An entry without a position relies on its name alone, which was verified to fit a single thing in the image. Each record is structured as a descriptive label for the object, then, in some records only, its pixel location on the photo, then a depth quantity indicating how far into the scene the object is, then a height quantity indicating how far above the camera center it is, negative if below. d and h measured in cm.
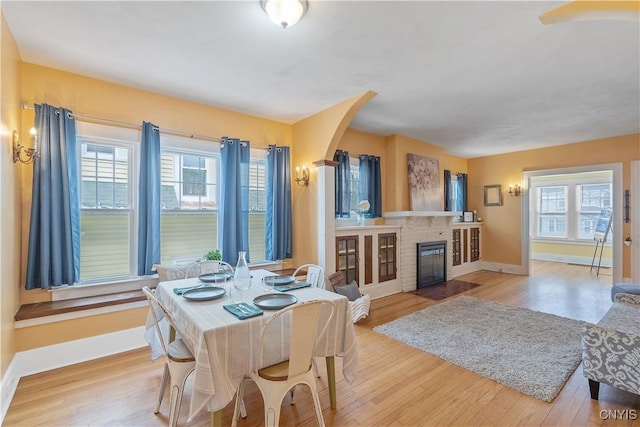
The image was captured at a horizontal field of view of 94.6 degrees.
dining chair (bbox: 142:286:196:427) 177 -93
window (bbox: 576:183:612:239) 722 +24
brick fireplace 505 -36
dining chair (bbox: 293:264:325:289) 279 -60
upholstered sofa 193 -98
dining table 152 -73
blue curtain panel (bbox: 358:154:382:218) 496 +51
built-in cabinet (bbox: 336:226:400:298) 429 -67
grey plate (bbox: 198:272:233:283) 248 -54
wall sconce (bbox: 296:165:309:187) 413 +51
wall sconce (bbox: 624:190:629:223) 517 +15
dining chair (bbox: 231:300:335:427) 157 -88
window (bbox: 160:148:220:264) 347 +12
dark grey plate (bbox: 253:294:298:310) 184 -57
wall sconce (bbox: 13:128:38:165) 237 +53
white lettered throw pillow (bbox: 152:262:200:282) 296 -58
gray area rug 243 -132
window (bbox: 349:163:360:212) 492 +50
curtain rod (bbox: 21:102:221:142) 284 +95
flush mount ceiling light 187 +132
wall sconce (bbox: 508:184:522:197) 641 +52
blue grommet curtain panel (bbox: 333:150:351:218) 454 +46
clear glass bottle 215 -46
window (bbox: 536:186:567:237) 787 +7
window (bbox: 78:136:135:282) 301 +5
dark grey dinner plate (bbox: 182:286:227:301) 200 -57
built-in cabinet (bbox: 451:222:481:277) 631 -75
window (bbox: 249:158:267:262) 412 +10
